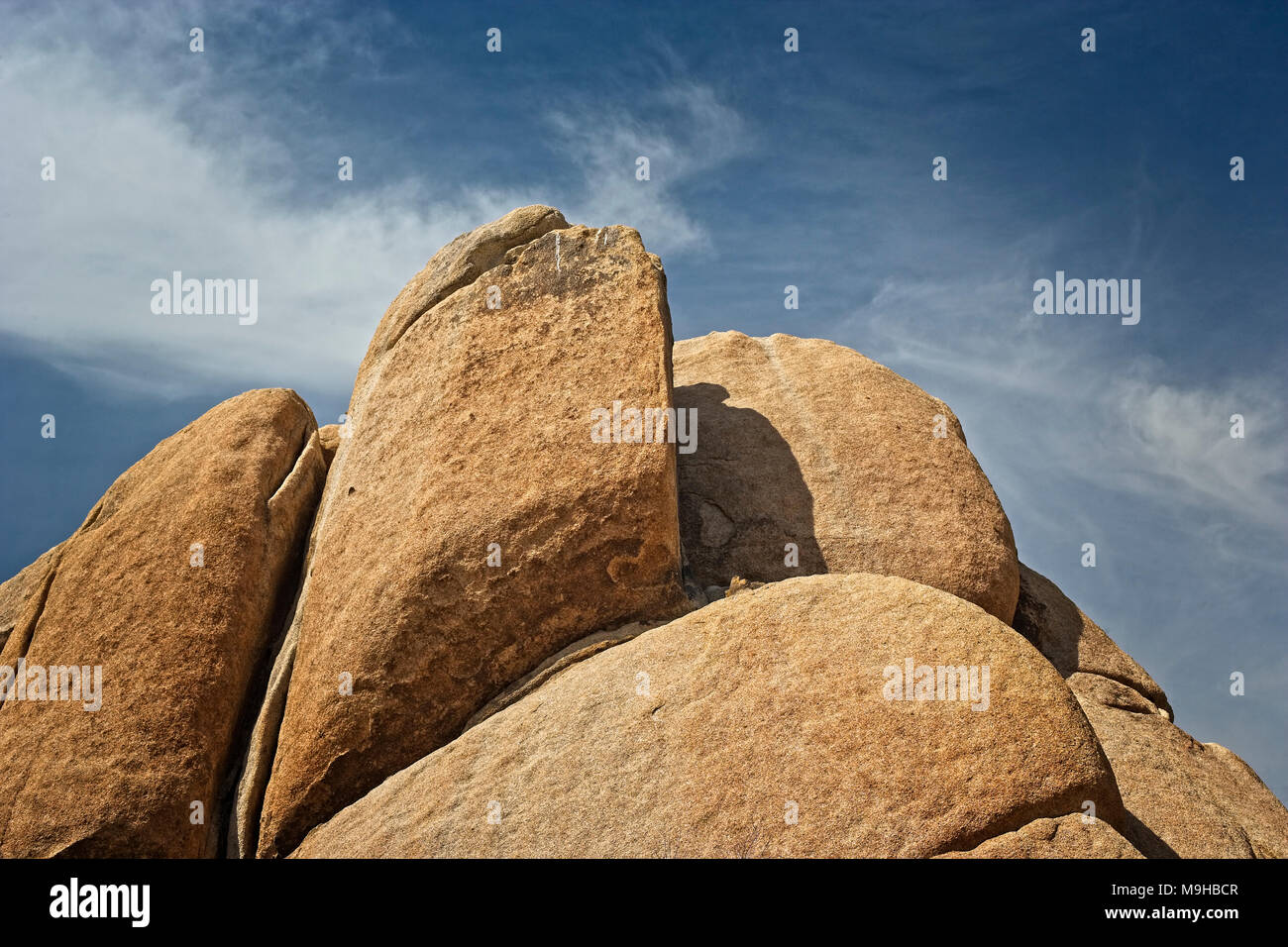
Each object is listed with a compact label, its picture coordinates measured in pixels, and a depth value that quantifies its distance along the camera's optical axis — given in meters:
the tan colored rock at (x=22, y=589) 11.90
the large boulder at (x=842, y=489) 10.39
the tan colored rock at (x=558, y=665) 9.09
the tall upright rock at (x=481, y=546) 9.19
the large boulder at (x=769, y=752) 6.80
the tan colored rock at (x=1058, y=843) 6.48
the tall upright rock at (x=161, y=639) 9.19
